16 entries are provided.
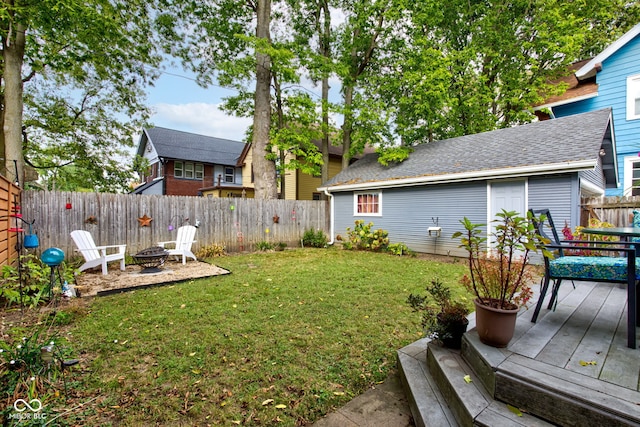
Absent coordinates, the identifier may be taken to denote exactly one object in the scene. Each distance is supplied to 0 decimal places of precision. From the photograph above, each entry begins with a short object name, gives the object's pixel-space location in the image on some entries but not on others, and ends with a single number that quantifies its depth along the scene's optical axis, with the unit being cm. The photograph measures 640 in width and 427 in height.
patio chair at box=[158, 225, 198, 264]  700
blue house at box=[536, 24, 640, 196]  824
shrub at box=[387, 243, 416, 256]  852
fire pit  552
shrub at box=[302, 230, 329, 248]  1045
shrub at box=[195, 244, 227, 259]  805
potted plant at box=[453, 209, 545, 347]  186
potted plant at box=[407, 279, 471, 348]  223
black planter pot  222
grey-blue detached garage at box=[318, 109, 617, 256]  623
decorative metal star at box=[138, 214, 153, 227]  729
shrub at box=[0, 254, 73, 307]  337
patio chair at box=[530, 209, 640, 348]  192
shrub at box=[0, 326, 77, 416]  179
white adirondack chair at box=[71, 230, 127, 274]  547
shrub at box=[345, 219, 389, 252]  919
